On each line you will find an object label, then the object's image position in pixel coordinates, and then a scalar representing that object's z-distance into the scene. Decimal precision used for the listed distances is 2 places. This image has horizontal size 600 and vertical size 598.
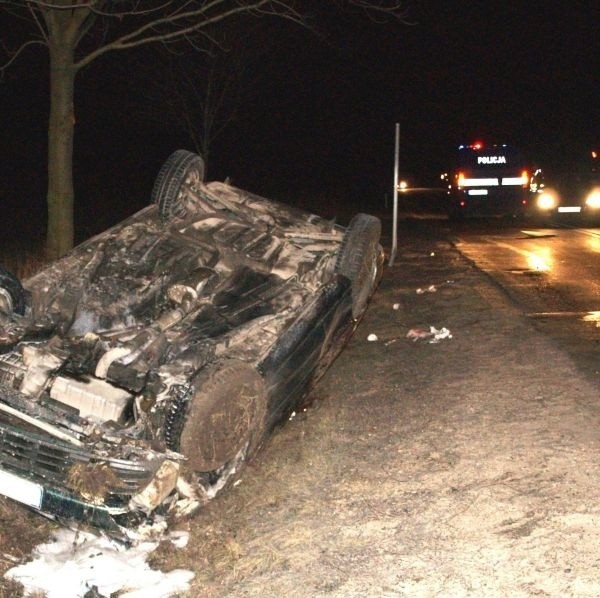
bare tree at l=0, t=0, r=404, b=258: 9.72
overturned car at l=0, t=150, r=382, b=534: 3.70
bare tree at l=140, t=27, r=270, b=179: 23.72
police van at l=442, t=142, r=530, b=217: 19.62
